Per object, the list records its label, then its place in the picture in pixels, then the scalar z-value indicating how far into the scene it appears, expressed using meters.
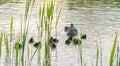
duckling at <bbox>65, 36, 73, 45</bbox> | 14.23
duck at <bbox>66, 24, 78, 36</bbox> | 15.95
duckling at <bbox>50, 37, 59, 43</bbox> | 13.63
